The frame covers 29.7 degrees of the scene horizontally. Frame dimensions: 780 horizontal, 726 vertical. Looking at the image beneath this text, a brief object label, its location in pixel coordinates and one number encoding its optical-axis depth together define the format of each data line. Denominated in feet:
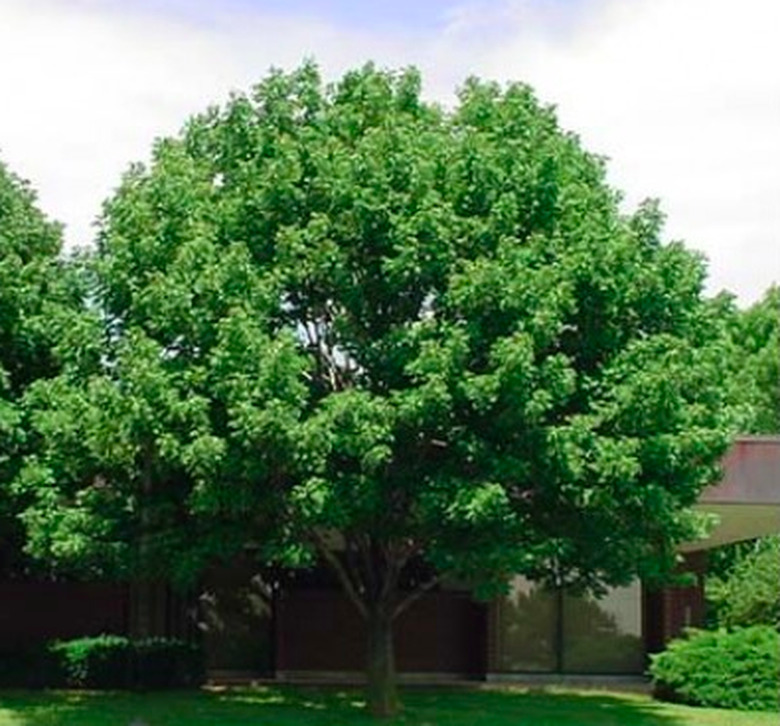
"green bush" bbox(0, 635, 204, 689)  76.13
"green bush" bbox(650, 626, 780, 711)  72.59
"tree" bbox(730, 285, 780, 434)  168.45
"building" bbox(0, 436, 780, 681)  86.22
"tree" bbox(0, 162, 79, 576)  66.49
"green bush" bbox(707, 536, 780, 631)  98.02
